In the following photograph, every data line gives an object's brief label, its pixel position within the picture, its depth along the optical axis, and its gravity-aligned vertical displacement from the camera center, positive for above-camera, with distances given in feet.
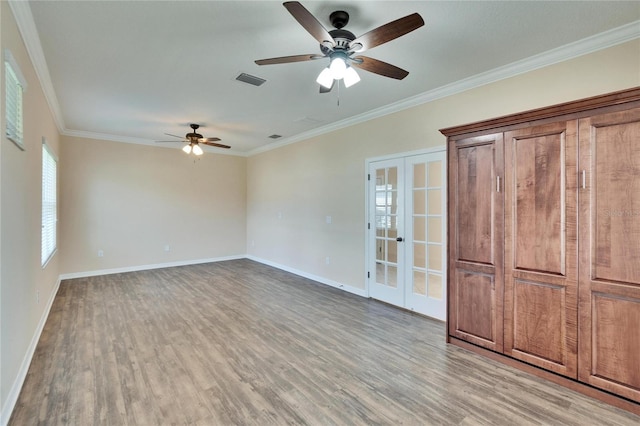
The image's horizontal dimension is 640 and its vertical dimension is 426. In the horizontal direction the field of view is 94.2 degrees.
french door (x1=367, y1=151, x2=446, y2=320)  12.03 -0.85
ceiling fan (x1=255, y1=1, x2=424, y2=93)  5.90 +3.83
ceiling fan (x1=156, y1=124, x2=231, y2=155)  16.40 +4.01
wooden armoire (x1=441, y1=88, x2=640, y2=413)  6.75 -0.76
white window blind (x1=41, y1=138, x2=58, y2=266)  12.44 +0.45
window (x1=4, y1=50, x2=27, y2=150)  6.63 +2.85
